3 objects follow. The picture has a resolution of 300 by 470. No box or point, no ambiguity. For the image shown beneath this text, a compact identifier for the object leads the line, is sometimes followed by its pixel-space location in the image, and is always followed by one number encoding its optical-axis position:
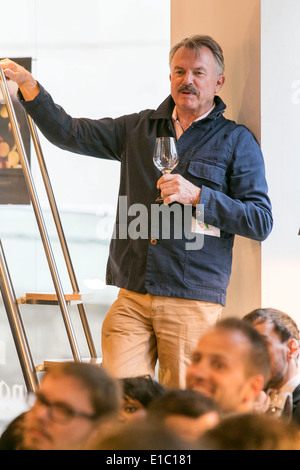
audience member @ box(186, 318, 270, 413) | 3.74
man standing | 4.73
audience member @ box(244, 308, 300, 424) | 4.16
